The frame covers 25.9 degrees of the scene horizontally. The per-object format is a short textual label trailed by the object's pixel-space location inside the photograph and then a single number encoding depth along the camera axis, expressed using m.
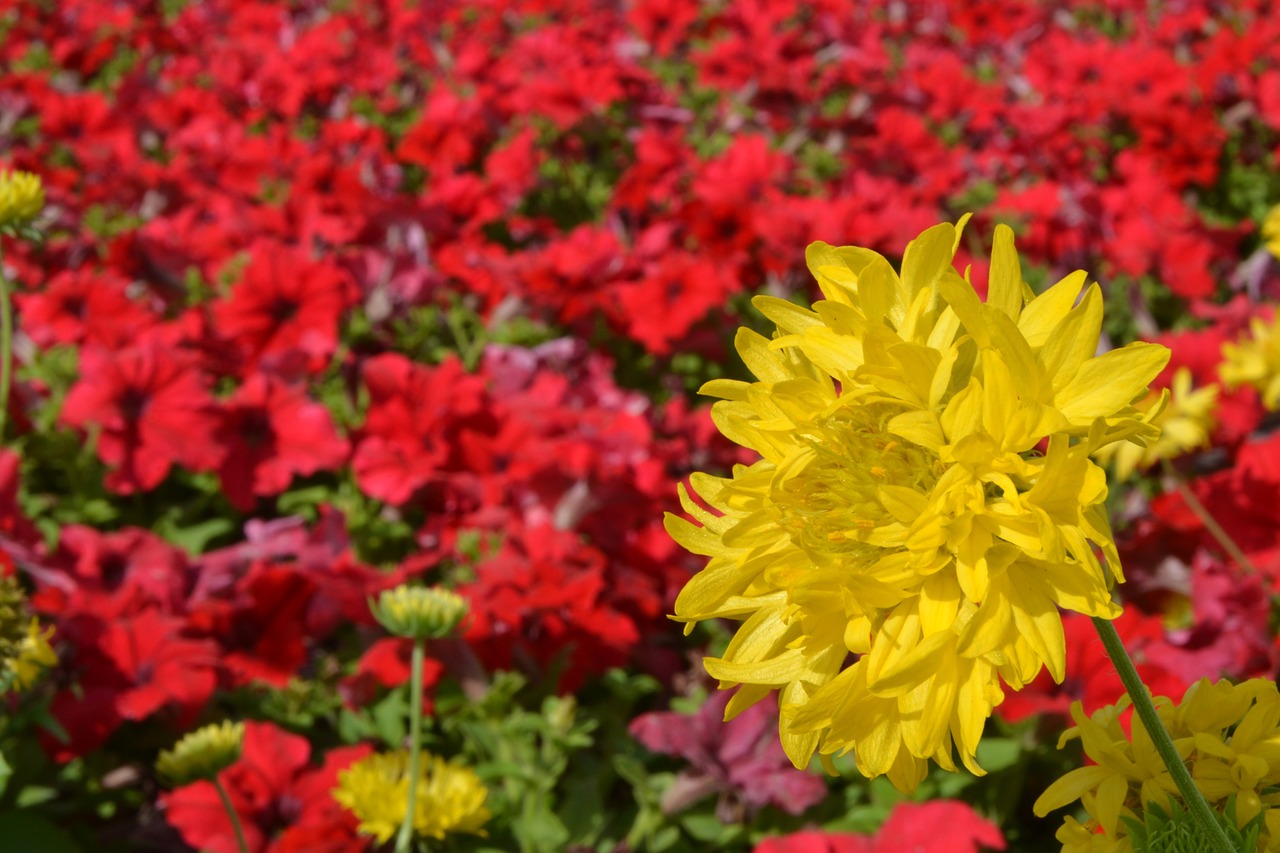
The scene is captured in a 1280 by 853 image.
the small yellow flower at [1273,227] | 1.18
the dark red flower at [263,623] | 1.20
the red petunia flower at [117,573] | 1.18
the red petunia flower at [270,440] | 1.31
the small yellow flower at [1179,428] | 1.24
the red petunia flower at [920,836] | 1.10
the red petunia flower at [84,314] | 1.36
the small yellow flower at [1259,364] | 1.25
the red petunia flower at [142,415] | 1.29
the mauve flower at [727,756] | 1.16
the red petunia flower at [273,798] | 1.13
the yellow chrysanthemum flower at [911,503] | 0.71
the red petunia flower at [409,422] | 1.29
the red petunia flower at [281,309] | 1.38
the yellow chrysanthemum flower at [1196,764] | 0.76
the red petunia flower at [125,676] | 1.15
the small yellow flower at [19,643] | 1.05
